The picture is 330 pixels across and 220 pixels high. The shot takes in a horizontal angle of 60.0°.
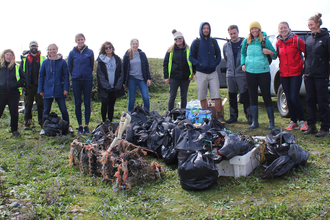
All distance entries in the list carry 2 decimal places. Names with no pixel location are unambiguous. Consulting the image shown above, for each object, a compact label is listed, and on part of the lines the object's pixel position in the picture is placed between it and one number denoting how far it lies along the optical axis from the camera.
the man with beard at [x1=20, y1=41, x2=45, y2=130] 6.93
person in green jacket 5.76
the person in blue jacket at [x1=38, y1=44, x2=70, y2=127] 6.43
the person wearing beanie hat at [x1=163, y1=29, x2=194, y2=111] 6.65
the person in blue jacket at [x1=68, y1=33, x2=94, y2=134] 6.29
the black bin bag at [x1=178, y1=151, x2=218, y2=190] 3.27
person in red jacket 5.57
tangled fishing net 3.56
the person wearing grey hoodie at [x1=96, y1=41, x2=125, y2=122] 6.51
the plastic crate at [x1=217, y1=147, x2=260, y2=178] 3.55
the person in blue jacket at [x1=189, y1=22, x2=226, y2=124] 6.51
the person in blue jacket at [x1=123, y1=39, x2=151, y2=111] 6.66
